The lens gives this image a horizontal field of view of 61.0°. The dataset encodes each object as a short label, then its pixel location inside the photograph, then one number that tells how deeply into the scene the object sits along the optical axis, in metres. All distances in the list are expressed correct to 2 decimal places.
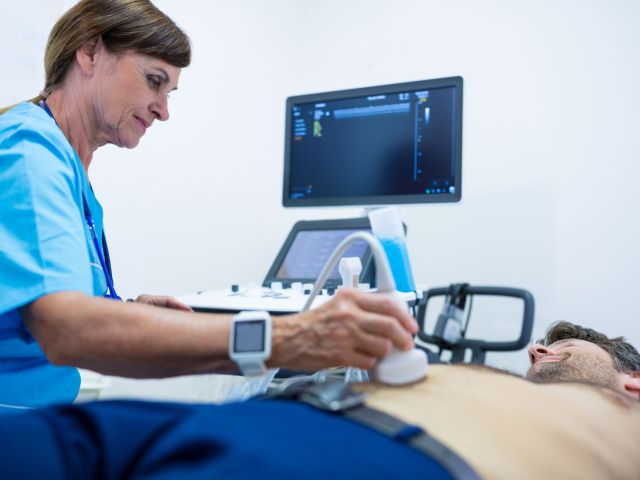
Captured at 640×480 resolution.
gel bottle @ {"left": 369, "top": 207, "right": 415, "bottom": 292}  1.44
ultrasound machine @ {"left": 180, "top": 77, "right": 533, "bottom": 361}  1.70
